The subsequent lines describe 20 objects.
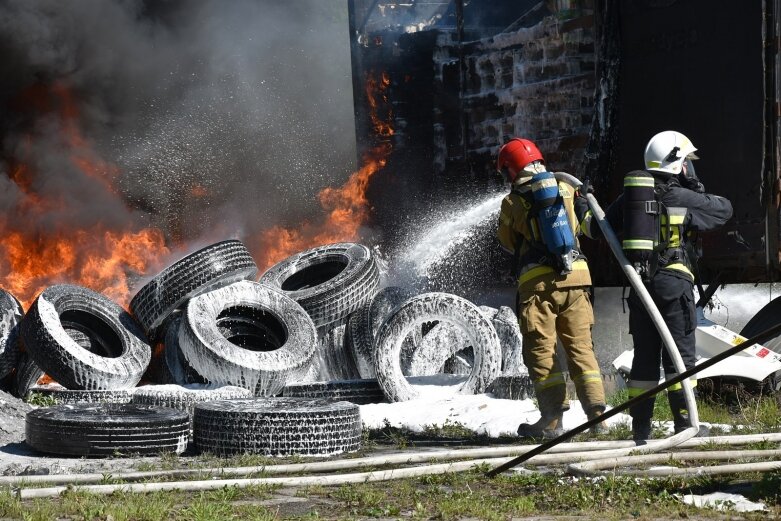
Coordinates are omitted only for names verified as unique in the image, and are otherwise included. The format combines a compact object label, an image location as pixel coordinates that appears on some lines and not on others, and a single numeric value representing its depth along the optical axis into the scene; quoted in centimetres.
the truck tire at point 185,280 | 1825
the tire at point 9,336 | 1759
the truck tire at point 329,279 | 1983
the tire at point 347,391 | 1669
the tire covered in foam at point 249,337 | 1716
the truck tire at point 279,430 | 1176
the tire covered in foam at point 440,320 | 1655
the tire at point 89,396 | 1634
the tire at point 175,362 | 1773
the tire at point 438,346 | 1903
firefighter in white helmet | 1167
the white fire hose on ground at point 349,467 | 866
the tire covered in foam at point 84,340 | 1691
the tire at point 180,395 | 1495
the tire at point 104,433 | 1184
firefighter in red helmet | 1248
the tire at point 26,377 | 1773
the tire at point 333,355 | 1998
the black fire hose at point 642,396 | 700
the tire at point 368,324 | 1928
